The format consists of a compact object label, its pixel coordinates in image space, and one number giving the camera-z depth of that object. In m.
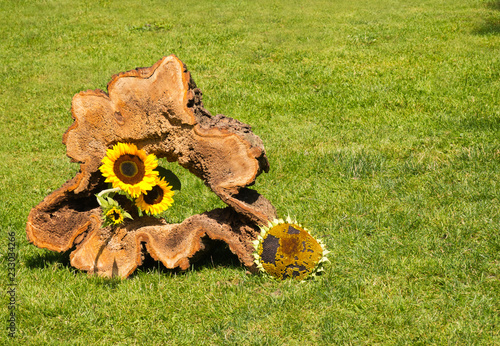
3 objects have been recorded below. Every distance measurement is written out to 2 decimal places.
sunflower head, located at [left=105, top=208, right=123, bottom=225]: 9.41
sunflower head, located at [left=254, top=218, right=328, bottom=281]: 9.28
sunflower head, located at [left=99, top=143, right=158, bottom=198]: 9.57
